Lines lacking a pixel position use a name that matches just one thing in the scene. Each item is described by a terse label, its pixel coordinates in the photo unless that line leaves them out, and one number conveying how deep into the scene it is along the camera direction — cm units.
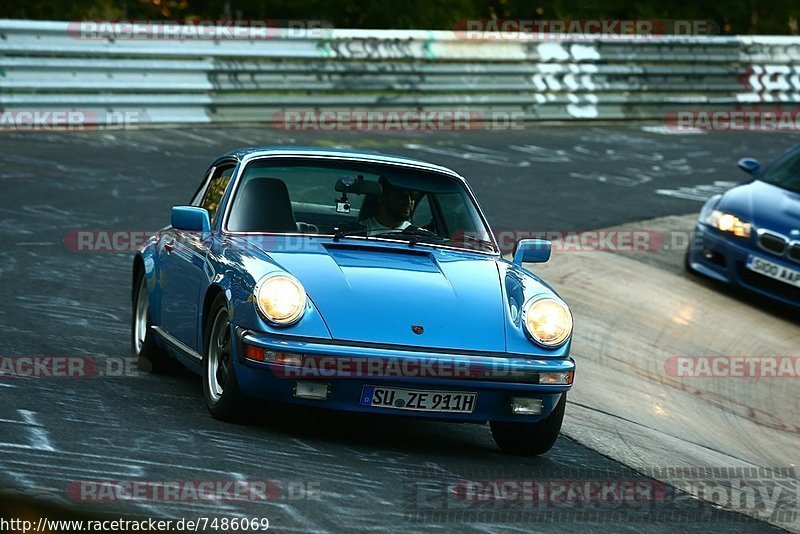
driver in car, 1507
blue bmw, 2441
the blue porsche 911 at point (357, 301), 1241
